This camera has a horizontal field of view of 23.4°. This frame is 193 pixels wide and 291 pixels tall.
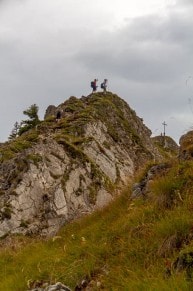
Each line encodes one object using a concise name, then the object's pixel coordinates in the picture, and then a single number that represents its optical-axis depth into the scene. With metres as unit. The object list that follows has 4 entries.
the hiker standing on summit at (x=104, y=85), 55.72
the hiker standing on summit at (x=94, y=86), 55.91
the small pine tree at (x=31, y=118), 48.97
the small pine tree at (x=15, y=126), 80.28
